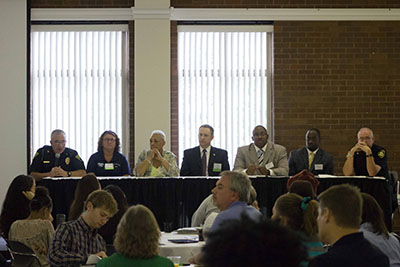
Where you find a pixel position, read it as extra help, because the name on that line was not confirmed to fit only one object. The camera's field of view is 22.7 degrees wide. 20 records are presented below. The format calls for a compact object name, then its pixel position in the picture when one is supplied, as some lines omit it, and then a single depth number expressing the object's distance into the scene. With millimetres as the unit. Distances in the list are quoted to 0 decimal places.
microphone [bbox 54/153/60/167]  13079
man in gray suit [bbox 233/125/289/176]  13425
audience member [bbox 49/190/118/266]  6655
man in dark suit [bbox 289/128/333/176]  13517
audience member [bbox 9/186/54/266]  8115
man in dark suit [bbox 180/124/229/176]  13333
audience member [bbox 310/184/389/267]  4392
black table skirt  12305
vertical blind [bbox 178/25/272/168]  16542
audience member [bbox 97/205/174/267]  5039
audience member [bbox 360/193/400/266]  6153
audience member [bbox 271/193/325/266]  5746
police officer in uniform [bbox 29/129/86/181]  13079
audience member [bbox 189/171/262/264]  7376
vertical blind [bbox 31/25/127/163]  16415
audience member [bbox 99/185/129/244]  8190
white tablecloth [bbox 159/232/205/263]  8190
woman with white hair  12744
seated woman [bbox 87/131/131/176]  12963
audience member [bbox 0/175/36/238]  9056
